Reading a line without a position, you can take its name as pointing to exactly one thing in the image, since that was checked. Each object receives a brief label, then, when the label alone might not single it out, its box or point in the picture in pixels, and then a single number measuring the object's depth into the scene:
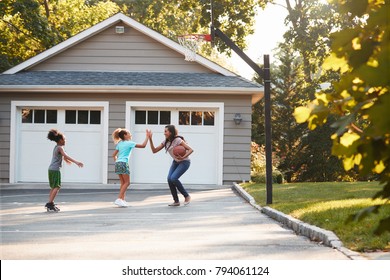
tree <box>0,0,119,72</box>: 30.45
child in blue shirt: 14.84
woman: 15.10
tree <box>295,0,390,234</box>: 2.38
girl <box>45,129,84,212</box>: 13.97
